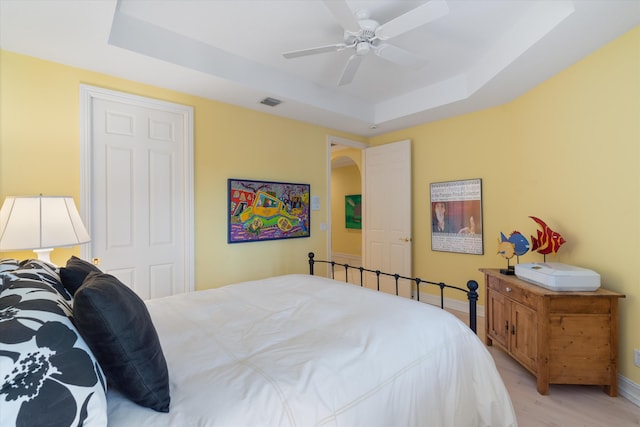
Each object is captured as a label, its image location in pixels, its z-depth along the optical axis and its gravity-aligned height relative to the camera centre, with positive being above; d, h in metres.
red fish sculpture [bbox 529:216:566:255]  2.36 -0.23
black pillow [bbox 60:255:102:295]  1.29 -0.26
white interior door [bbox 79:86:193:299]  2.53 +0.22
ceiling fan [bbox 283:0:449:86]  1.76 +1.24
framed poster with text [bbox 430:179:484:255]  3.55 -0.04
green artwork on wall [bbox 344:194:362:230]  6.82 +0.09
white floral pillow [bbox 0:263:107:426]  0.60 -0.35
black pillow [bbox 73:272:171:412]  0.79 -0.35
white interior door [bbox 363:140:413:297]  4.09 +0.05
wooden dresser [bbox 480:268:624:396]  1.99 -0.86
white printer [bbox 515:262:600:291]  2.03 -0.45
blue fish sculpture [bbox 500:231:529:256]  2.49 -0.25
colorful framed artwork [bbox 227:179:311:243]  3.27 +0.06
